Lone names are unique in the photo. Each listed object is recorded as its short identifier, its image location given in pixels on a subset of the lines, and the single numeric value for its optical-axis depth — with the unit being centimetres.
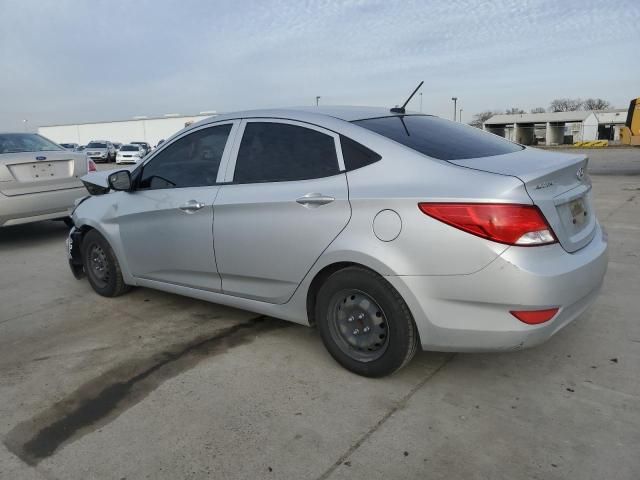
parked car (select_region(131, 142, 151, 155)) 3571
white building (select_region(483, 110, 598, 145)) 7094
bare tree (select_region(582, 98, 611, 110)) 10438
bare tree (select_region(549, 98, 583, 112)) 10812
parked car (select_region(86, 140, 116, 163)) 3616
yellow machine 1595
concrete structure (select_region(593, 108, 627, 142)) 6975
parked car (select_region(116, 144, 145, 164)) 3216
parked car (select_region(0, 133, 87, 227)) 666
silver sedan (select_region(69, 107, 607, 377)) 259
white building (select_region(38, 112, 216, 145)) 6894
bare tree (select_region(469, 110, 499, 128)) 10331
